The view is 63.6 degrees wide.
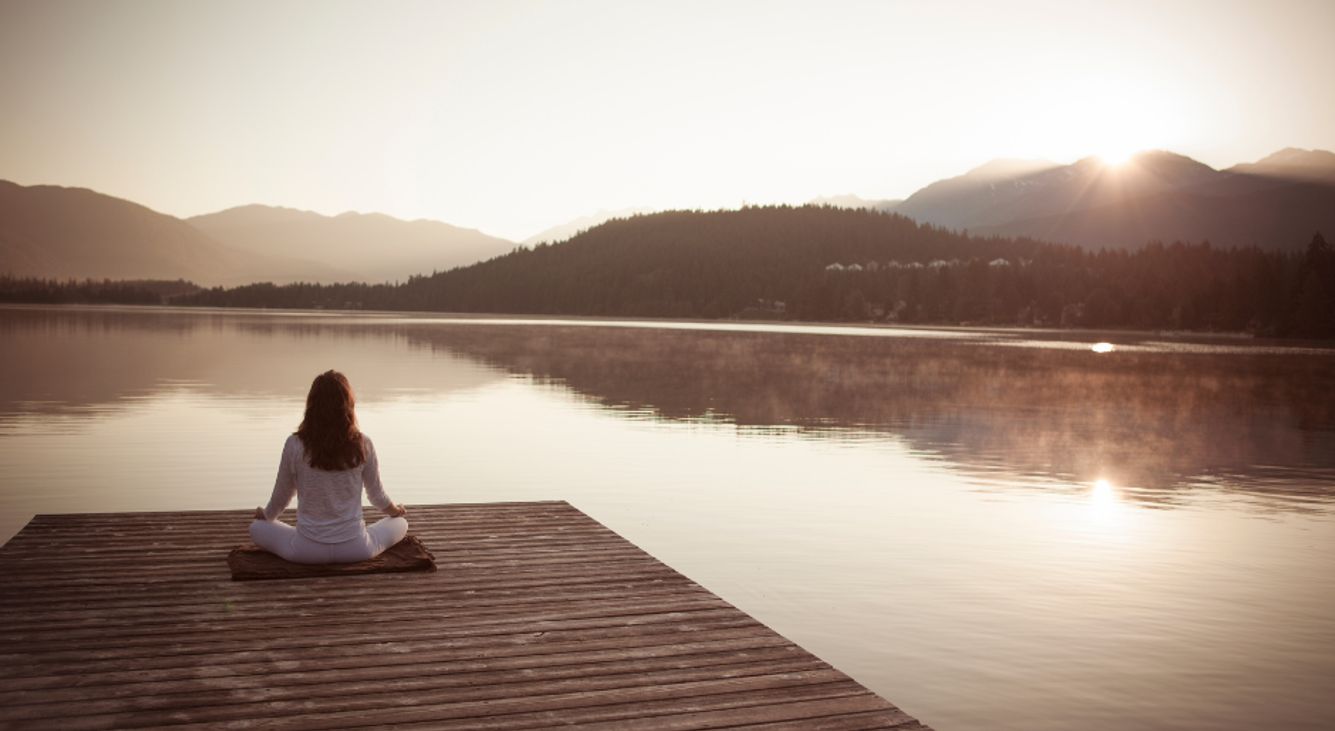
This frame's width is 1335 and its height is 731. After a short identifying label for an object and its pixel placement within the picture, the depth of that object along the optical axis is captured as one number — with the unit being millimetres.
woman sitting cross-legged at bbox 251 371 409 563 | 9312
